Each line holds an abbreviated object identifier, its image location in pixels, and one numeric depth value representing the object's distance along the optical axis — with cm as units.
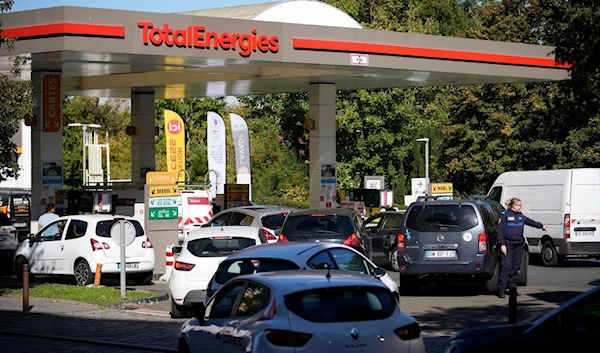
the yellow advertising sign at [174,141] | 4678
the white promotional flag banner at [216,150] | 4538
